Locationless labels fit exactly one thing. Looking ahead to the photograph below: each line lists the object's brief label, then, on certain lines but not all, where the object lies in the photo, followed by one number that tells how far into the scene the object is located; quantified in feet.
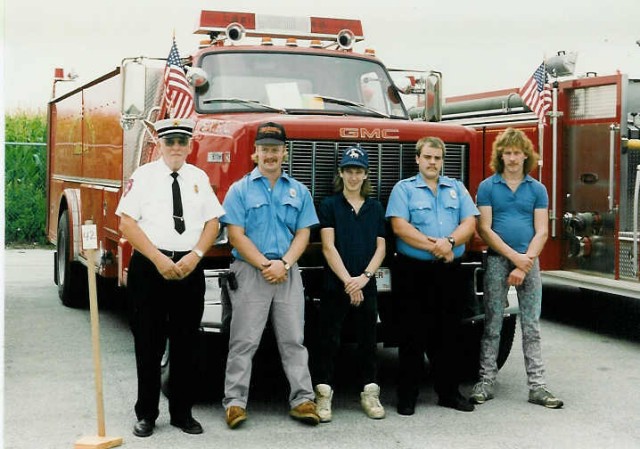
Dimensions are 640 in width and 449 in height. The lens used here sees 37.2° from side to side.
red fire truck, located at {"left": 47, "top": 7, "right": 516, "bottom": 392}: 21.21
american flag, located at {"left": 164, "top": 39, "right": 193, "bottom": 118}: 22.82
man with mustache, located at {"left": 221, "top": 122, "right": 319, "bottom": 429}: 19.30
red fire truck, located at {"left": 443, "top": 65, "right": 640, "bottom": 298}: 29.07
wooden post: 17.68
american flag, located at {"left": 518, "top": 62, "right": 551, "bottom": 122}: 32.09
